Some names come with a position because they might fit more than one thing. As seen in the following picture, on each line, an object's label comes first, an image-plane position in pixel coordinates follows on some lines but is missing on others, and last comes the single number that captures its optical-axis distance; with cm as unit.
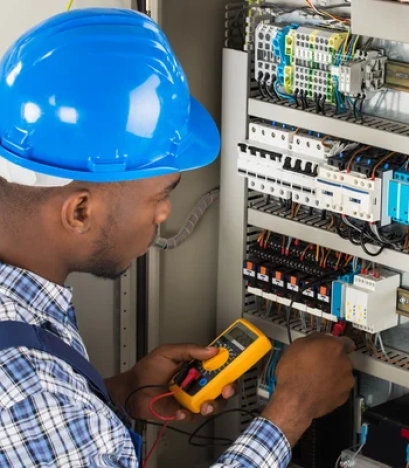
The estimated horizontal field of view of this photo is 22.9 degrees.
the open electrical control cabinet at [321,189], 203
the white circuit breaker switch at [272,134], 218
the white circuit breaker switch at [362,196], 200
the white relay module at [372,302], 209
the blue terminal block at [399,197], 197
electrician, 148
